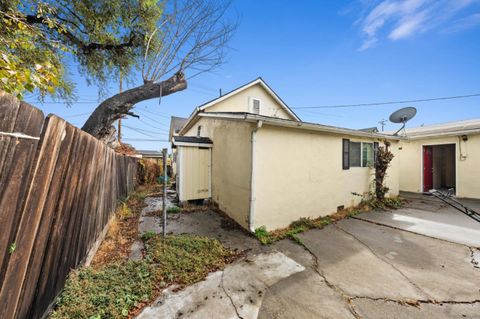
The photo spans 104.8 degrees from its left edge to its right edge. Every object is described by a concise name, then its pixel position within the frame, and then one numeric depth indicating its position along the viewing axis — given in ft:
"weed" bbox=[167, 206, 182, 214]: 20.26
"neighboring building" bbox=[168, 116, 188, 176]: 65.41
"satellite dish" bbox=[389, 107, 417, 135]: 26.02
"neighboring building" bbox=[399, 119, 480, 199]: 26.23
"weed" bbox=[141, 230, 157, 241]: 13.79
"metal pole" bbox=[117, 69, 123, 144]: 51.99
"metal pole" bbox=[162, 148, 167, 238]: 13.49
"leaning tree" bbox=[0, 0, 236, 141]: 17.38
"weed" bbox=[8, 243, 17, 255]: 4.26
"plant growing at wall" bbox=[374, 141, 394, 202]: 23.35
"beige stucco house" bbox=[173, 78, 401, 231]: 15.34
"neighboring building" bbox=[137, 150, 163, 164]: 80.26
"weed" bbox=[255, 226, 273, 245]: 13.83
